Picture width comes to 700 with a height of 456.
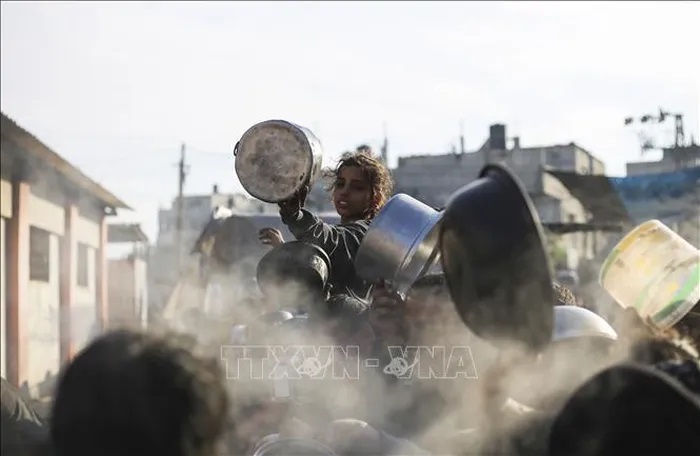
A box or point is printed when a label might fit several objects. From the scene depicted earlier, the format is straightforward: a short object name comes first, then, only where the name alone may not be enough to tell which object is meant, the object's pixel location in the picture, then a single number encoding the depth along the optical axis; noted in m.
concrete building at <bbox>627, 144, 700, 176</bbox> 29.80
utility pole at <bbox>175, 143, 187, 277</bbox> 36.53
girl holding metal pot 3.73
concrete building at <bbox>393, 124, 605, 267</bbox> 36.09
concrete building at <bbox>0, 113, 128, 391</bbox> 13.46
